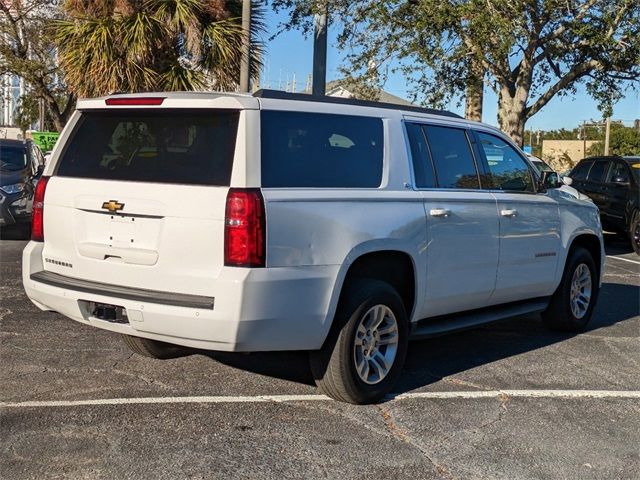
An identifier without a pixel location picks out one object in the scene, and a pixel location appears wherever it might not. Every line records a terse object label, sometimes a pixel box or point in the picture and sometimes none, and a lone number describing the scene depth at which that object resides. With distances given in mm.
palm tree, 14352
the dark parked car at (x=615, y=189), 13648
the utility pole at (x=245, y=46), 15043
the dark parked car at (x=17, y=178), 12734
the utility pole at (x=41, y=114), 41197
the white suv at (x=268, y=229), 4258
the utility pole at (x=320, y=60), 13617
